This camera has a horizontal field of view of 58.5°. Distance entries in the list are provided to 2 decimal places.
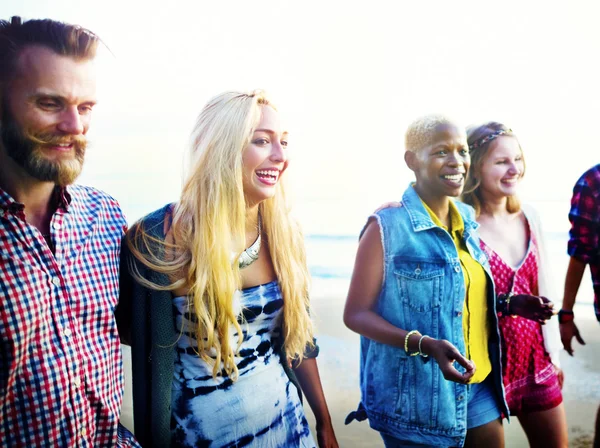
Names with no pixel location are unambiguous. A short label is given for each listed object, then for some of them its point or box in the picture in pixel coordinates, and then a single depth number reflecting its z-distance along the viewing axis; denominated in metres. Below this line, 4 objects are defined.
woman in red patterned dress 2.37
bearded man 1.43
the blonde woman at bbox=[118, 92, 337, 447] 1.74
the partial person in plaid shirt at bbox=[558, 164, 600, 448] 2.59
